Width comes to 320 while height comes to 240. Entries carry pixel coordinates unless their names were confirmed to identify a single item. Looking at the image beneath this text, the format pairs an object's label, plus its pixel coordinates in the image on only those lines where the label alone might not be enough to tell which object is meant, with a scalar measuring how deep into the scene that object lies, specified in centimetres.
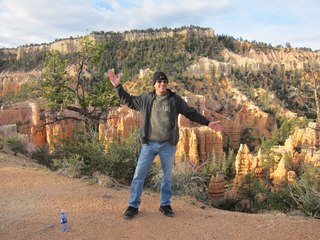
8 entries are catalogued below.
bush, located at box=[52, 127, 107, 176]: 677
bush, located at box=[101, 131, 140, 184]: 679
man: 428
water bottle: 382
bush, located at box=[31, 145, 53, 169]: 932
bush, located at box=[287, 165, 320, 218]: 490
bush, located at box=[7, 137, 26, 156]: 1103
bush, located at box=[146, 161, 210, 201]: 612
